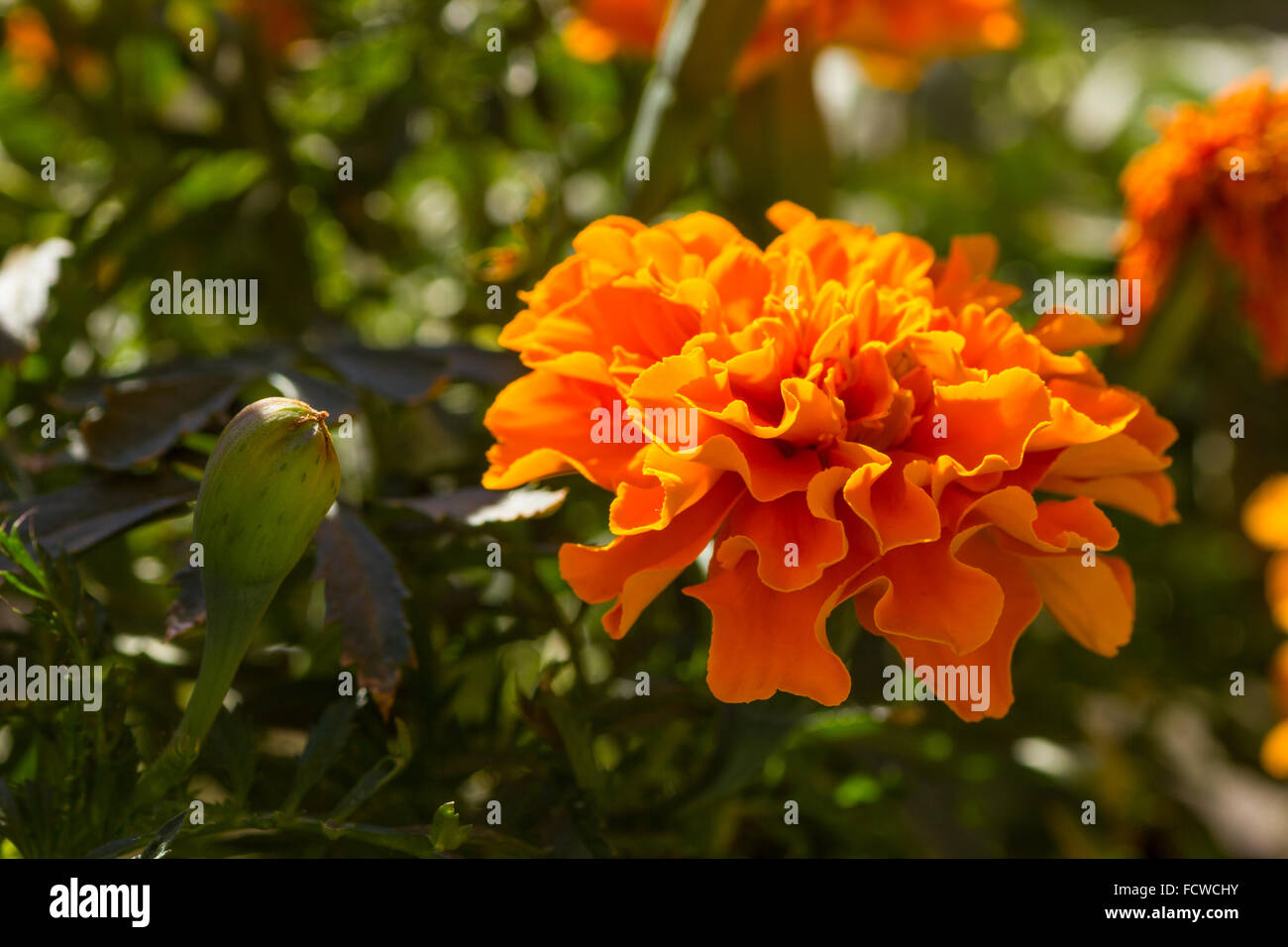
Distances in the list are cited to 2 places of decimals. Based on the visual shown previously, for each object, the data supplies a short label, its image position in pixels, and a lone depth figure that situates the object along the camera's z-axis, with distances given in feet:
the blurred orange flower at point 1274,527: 0.94
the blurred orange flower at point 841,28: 0.82
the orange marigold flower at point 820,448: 0.61
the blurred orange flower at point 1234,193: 0.78
